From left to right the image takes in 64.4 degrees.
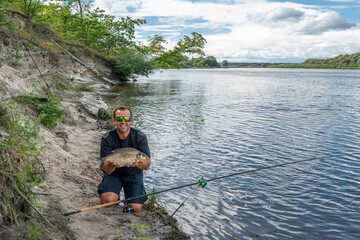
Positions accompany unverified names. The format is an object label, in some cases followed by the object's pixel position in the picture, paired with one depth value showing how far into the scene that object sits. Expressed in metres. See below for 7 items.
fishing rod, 4.89
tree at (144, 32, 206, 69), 53.91
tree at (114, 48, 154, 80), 42.00
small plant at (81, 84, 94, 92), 26.33
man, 5.64
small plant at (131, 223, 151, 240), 4.83
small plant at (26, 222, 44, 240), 3.68
